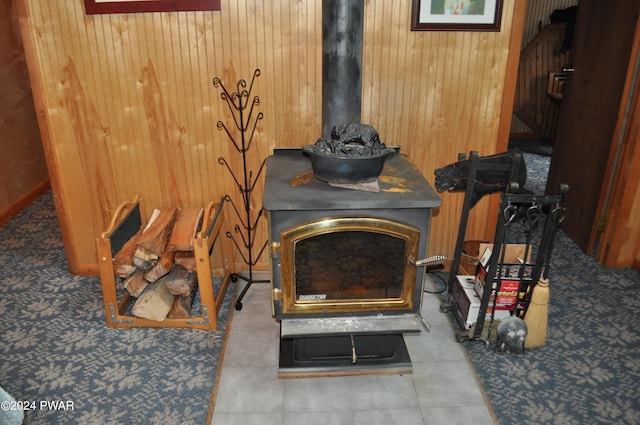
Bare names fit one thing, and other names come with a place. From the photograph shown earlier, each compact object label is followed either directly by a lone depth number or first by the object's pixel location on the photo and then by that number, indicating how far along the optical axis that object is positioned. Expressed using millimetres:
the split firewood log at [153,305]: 2420
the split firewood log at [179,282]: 2463
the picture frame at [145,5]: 2340
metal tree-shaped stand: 2510
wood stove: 1956
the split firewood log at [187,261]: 2494
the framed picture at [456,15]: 2381
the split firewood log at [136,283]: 2449
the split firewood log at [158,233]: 2365
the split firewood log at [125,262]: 2389
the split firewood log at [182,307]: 2494
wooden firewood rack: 2357
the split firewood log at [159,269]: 2404
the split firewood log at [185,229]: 2400
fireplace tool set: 2174
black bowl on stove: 1973
